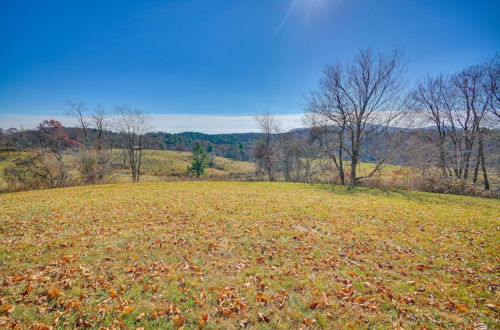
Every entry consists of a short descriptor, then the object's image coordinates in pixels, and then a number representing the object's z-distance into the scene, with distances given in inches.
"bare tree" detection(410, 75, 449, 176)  801.6
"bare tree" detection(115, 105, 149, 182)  1323.8
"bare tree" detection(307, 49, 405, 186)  732.7
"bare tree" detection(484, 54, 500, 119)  665.0
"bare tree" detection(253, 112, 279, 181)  1168.2
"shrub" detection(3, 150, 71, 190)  674.2
